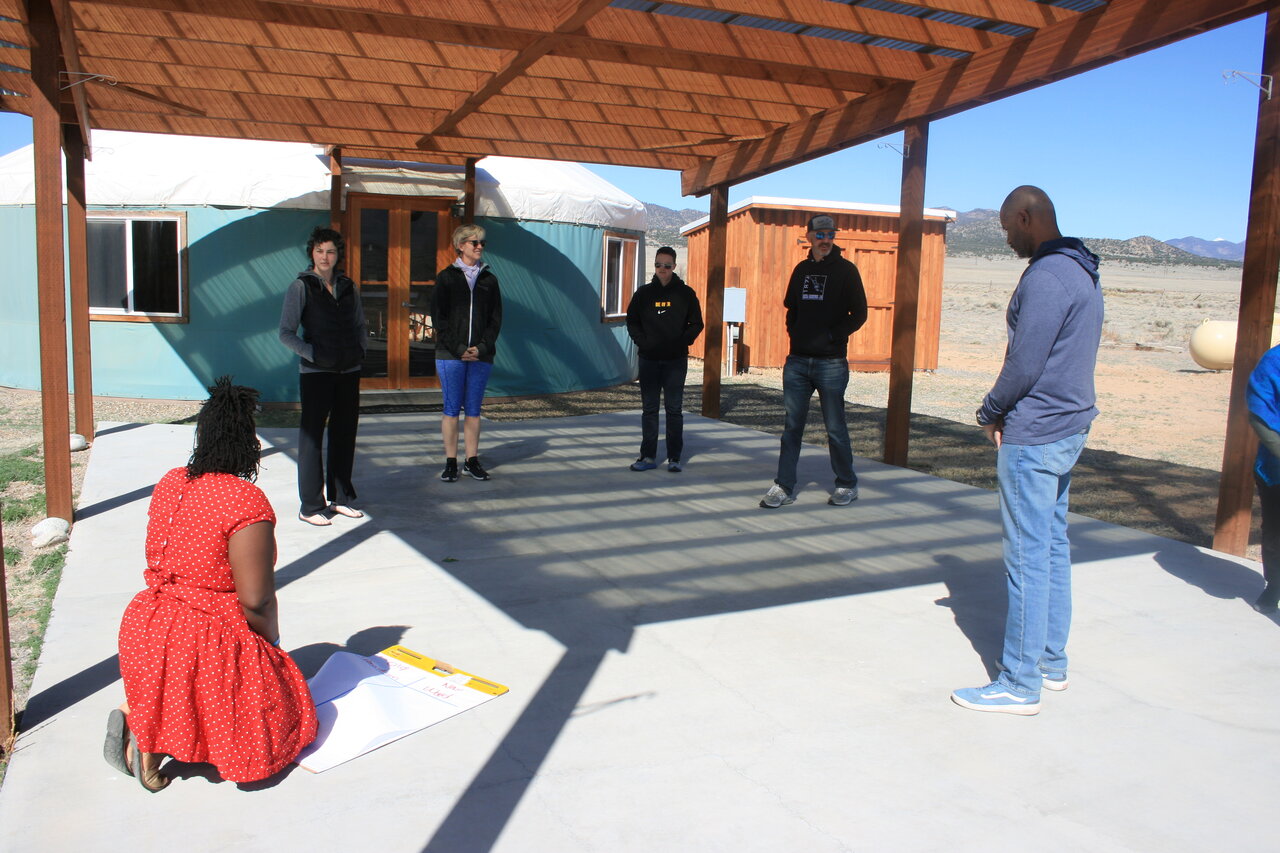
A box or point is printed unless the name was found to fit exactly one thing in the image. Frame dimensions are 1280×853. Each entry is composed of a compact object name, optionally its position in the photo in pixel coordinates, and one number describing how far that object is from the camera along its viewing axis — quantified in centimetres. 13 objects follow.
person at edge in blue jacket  375
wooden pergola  484
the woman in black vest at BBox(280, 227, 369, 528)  496
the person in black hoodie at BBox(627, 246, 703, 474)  652
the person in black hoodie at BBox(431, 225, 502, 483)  606
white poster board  276
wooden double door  1027
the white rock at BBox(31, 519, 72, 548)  475
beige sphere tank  1525
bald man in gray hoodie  292
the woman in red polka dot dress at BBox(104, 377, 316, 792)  242
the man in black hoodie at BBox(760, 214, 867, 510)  554
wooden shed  1470
